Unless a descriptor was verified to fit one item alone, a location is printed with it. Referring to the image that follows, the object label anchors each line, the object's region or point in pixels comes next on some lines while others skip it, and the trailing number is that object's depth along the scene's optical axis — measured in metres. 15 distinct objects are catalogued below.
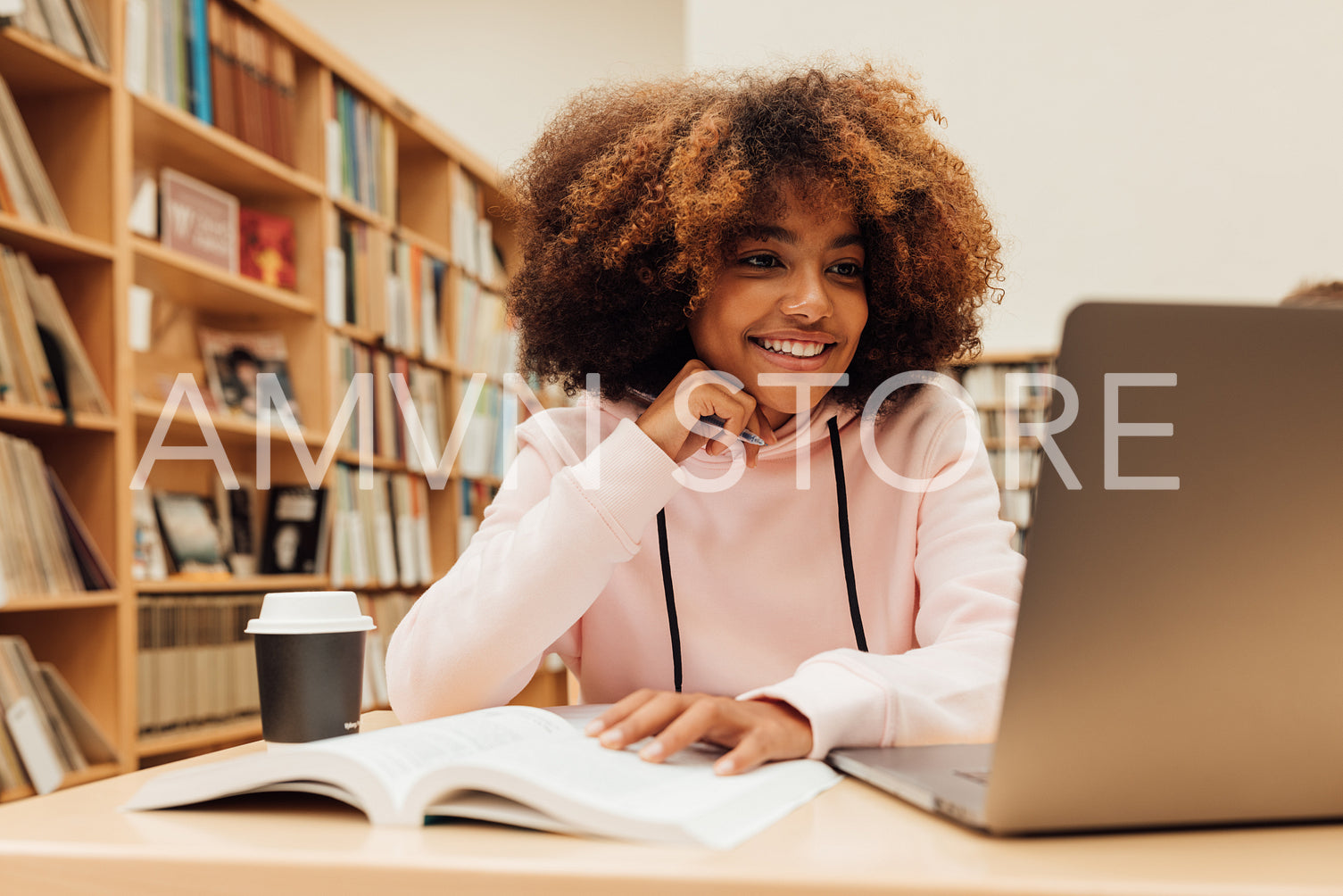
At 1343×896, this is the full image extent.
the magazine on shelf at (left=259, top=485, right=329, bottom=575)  3.06
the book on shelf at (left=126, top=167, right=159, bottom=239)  2.61
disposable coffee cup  0.78
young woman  1.14
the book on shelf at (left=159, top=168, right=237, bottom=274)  2.68
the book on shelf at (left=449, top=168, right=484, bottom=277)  3.97
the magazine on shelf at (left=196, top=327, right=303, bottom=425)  2.97
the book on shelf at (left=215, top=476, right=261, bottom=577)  2.92
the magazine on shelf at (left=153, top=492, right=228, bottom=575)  2.64
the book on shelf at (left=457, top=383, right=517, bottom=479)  3.99
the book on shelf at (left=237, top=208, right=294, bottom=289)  2.99
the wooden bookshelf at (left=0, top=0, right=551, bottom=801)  2.29
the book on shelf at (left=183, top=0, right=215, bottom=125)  2.63
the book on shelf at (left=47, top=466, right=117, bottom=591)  2.22
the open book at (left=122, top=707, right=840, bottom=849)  0.46
